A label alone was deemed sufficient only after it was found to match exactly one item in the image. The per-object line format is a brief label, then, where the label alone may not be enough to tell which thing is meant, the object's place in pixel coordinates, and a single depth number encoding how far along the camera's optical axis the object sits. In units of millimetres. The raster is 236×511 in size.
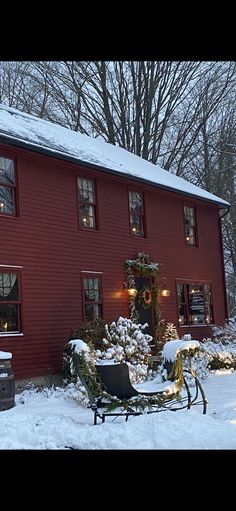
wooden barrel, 9625
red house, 13234
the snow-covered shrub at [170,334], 17859
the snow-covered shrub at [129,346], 12922
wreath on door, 17391
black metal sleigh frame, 8047
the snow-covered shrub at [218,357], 16000
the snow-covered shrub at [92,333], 13609
